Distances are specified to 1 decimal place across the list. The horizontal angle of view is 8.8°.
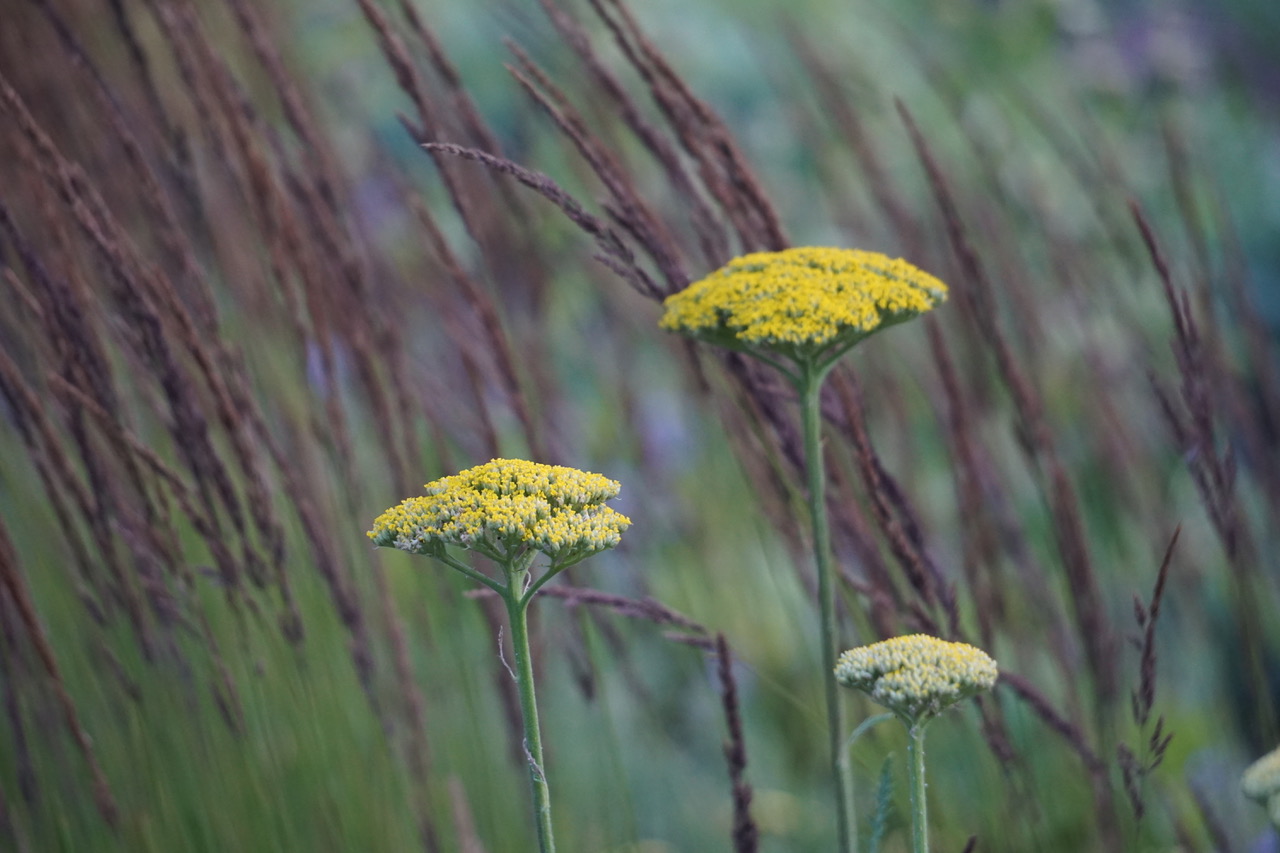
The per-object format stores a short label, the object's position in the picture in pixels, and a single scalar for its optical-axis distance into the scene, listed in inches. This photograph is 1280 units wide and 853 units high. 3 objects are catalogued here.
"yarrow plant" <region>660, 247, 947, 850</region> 110.3
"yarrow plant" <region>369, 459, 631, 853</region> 107.3
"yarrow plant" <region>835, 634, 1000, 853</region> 107.8
